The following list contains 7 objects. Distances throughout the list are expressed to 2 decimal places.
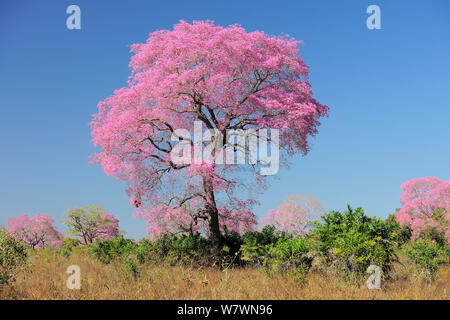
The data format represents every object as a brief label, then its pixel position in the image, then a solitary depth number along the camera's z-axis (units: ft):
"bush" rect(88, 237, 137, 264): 45.61
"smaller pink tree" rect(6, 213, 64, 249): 113.91
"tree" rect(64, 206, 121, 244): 103.19
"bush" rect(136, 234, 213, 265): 39.37
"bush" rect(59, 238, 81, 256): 55.52
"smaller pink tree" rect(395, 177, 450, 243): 67.67
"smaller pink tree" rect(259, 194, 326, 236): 57.11
